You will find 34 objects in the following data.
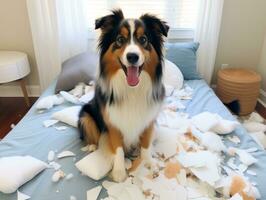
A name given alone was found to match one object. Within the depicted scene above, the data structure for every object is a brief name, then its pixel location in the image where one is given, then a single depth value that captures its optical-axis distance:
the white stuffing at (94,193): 1.25
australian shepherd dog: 1.28
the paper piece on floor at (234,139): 1.67
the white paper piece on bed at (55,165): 1.43
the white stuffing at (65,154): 1.52
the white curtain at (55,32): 2.52
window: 2.73
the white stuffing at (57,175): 1.34
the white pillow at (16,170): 1.23
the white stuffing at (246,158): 1.46
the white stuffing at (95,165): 1.35
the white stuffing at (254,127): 2.34
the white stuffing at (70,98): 2.15
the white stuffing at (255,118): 2.59
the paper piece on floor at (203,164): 1.35
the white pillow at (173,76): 2.43
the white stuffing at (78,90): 2.27
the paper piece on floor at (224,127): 1.73
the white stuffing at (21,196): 1.22
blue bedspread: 1.28
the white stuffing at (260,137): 2.13
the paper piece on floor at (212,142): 1.57
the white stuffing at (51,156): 1.50
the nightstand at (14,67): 2.44
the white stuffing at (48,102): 2.04
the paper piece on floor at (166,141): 1.57
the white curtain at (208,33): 2.56
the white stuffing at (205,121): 1.75
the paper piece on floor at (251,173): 1.39
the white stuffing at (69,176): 1.36
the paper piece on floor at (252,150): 1.57
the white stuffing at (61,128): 1.78
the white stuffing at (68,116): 1.81
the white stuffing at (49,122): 1.82
